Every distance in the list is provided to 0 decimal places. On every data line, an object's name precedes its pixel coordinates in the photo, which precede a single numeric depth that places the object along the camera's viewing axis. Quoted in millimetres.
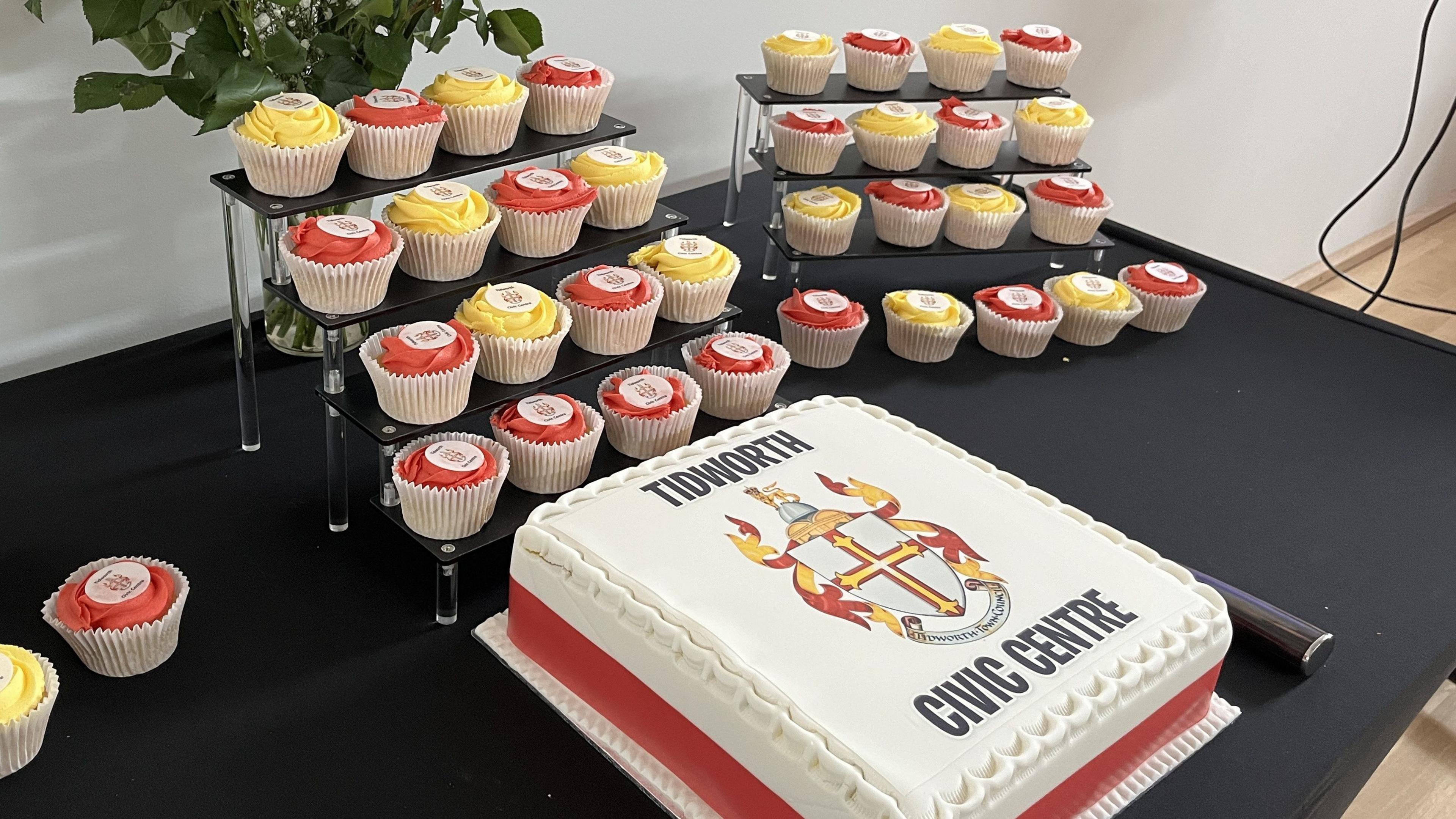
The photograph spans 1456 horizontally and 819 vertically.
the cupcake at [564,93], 1278
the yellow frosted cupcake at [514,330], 1125
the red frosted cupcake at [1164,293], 1667
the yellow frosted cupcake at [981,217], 1646
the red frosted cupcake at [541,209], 1190
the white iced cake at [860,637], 838
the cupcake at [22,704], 865
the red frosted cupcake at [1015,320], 1561
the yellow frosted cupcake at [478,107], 1210
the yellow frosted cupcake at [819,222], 1574
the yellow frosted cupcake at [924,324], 1521
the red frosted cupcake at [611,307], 1186
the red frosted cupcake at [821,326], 1459
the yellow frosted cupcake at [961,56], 1674
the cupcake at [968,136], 1633
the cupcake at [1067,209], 1688
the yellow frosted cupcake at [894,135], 1602
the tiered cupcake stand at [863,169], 1615
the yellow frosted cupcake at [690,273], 1255
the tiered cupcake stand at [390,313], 1079
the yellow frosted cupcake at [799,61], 1604
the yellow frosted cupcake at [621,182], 1250
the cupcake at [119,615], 958
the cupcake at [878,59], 1629
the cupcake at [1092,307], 1612
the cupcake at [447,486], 1037
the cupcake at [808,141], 1579
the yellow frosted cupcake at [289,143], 1085
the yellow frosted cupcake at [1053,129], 1675
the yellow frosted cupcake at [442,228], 1136
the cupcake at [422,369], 1061
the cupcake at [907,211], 1604
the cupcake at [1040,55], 1715
